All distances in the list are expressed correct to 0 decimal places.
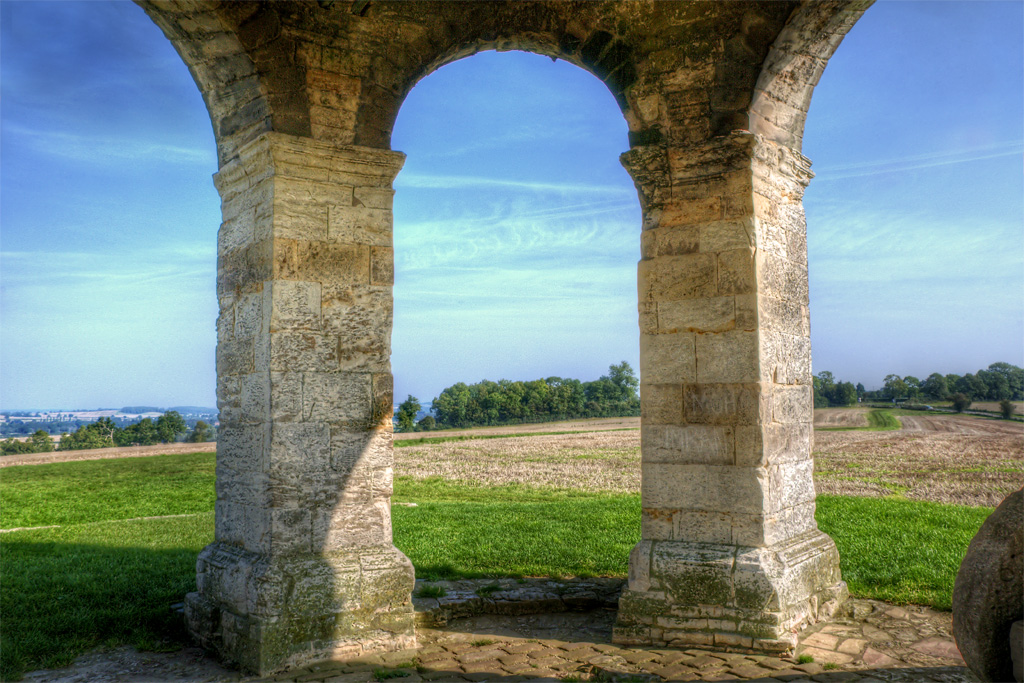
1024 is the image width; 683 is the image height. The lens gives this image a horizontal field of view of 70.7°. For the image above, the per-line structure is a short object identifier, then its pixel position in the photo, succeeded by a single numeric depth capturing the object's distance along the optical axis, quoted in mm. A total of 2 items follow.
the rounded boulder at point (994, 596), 2324
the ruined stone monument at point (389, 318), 4820
